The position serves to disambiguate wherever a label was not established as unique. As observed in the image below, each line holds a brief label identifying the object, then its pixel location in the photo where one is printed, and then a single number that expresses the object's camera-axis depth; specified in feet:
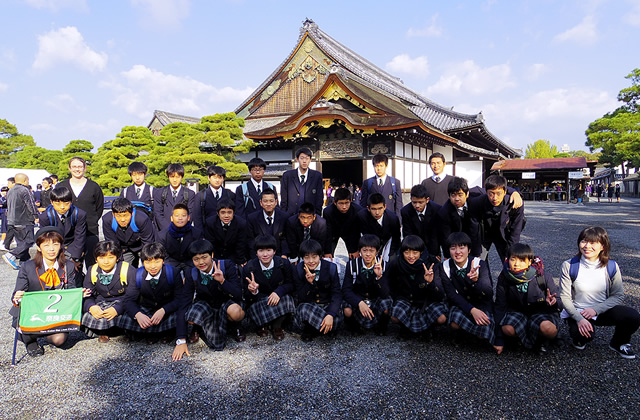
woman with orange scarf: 11.44
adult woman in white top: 10.48
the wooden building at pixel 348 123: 44.06
